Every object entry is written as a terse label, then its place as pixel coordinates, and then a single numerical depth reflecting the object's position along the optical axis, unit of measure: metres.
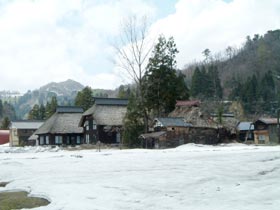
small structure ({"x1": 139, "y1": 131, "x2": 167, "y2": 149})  39.34
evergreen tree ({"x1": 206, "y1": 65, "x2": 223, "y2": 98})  84.44
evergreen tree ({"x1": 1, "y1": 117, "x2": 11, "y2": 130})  92.43
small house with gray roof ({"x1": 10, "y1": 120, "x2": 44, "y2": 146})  74.69
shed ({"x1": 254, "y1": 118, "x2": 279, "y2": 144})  51.59
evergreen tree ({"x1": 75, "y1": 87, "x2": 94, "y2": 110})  78.00
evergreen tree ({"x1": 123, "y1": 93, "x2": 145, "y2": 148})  42.06
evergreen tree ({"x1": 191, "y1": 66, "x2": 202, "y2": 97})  82.81
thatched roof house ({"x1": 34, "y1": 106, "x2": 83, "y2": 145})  56.28
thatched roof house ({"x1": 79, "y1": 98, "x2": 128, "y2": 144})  50.81
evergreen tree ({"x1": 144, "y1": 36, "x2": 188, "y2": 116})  48.06
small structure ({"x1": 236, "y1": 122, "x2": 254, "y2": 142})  54.41
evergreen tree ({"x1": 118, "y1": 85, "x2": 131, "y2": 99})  79.11
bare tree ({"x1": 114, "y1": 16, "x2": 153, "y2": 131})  46.00
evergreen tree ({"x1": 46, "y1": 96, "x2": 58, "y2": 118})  82.11
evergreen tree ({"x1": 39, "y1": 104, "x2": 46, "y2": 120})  92.81
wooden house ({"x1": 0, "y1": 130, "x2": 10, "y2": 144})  83.12
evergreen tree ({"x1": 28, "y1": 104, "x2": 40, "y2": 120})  93.25
